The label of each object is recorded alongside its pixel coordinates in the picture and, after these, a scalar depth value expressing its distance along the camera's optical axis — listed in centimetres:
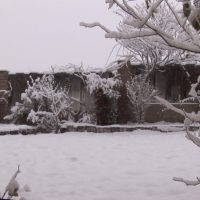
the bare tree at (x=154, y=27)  242
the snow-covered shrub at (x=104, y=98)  1394
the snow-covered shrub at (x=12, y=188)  274
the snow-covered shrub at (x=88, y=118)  1422
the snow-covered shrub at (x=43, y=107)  1252
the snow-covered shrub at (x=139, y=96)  1452
